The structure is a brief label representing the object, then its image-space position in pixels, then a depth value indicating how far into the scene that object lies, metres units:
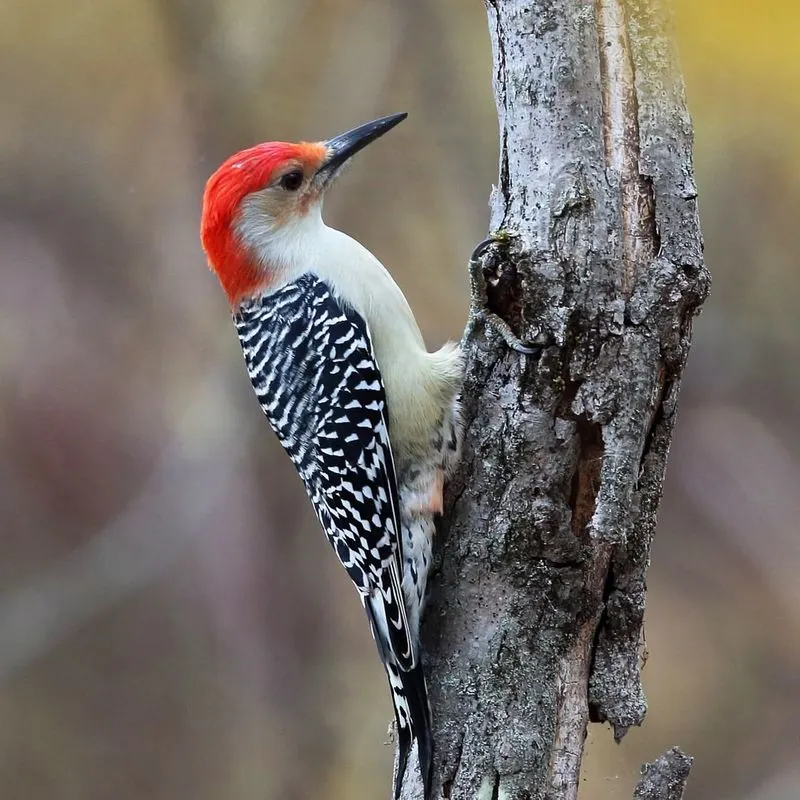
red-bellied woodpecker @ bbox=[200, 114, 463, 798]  5.24
